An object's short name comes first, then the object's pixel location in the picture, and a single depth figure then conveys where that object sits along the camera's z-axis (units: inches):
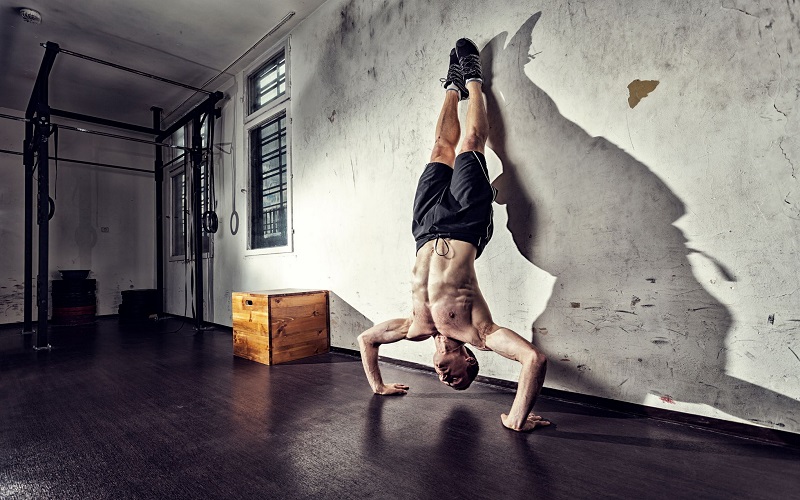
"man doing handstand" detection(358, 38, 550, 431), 79.1
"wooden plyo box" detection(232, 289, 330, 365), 133.3
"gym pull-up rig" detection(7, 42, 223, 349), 170.6
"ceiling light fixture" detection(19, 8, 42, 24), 162.4
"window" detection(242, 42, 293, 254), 185.1
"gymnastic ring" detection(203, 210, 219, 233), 217.9
